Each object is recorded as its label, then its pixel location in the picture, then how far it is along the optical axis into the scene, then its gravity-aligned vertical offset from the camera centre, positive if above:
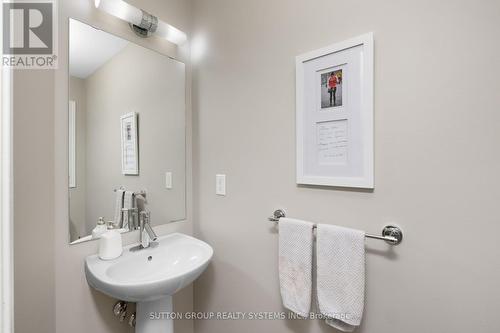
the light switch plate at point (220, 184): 1.40 -0.12
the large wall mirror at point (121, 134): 1.11 +0.16
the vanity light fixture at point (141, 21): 1.13 +0.73
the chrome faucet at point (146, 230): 1.25 -0.35
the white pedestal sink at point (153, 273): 0.92 -0.48
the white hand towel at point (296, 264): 1.01 -0.43
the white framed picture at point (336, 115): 0.91 +0.20
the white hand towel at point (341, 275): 0.89 -0.42
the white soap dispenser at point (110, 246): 1.10 -0.38
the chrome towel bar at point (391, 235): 0.85 -0.25
